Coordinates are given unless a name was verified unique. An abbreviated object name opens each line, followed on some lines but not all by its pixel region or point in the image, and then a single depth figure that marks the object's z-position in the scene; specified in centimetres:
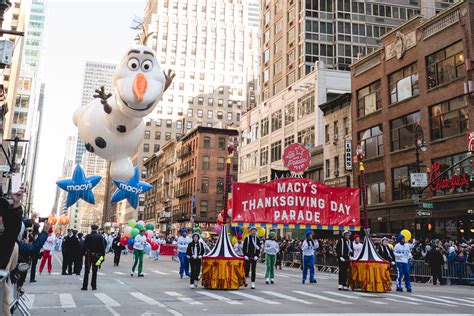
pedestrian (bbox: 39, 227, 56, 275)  1956
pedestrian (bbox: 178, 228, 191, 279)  1823
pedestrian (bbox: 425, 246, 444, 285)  2042
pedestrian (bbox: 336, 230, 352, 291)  1586
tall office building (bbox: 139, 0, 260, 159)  10825
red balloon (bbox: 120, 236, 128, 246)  3535
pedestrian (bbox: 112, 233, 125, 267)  2722
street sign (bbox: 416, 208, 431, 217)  2286
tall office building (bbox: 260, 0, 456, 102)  5325
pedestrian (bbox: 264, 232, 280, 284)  1680
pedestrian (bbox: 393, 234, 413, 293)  1602
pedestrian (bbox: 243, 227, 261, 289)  1641
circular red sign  2716
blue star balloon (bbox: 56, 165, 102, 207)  1700
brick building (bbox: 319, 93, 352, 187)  3903
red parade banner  1688
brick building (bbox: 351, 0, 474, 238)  2848
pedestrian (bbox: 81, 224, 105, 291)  1343
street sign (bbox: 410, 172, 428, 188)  2465
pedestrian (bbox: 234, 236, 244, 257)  1939
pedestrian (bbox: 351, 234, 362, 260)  1625
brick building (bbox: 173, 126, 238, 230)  7606
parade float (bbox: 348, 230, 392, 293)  1520
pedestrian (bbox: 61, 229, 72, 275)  1966
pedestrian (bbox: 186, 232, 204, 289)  1543
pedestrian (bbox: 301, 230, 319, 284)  1736
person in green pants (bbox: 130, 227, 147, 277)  1805
